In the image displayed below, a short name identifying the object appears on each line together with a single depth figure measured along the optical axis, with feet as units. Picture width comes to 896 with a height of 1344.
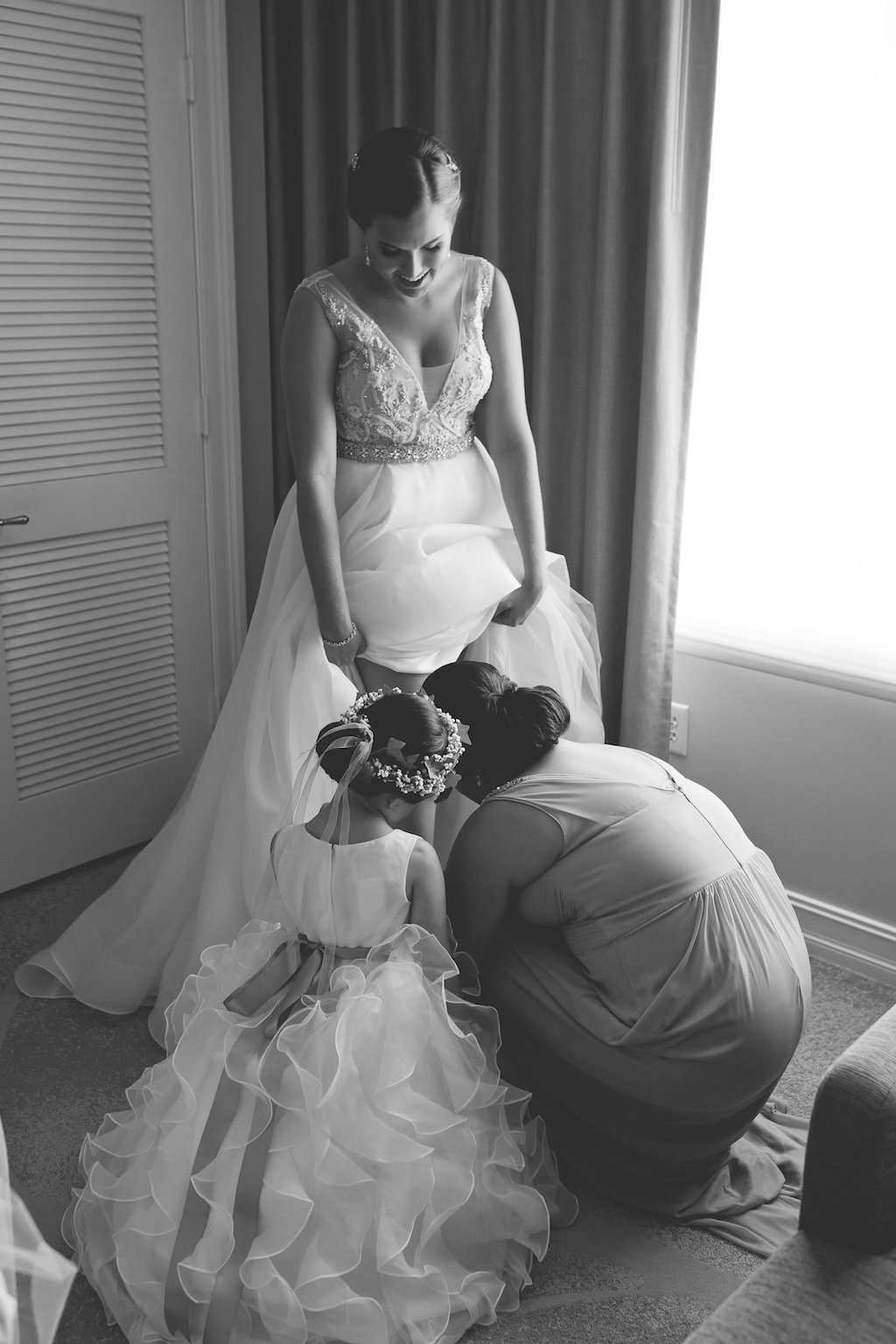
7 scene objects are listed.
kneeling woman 5.84
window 7.72
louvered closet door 9.04
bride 7.27
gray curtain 8.11
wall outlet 9.27
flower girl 5.39
